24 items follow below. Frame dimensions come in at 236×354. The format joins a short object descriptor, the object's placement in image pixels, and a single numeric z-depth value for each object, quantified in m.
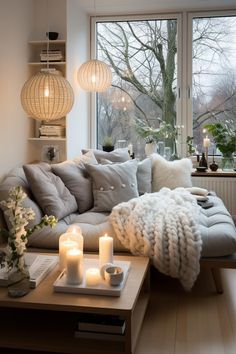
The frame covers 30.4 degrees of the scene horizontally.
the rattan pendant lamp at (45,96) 3.51
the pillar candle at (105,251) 2.44
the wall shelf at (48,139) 4.15
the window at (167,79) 4.71
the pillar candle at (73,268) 2.27
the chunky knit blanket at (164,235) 2.73
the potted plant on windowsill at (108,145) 4.62
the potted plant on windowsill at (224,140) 4.43
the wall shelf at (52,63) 4.10
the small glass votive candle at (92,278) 2.26
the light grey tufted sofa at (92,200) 2.93
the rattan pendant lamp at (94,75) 4.39
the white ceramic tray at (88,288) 2.20
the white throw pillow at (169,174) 4.02
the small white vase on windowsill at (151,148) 4.64
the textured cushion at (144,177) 3.87
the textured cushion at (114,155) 4.03
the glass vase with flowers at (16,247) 2.16
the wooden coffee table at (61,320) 2.09
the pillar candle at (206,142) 4.50
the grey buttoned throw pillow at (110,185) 3.50
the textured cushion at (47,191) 3.12
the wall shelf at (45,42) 4.09
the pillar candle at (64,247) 2.47
